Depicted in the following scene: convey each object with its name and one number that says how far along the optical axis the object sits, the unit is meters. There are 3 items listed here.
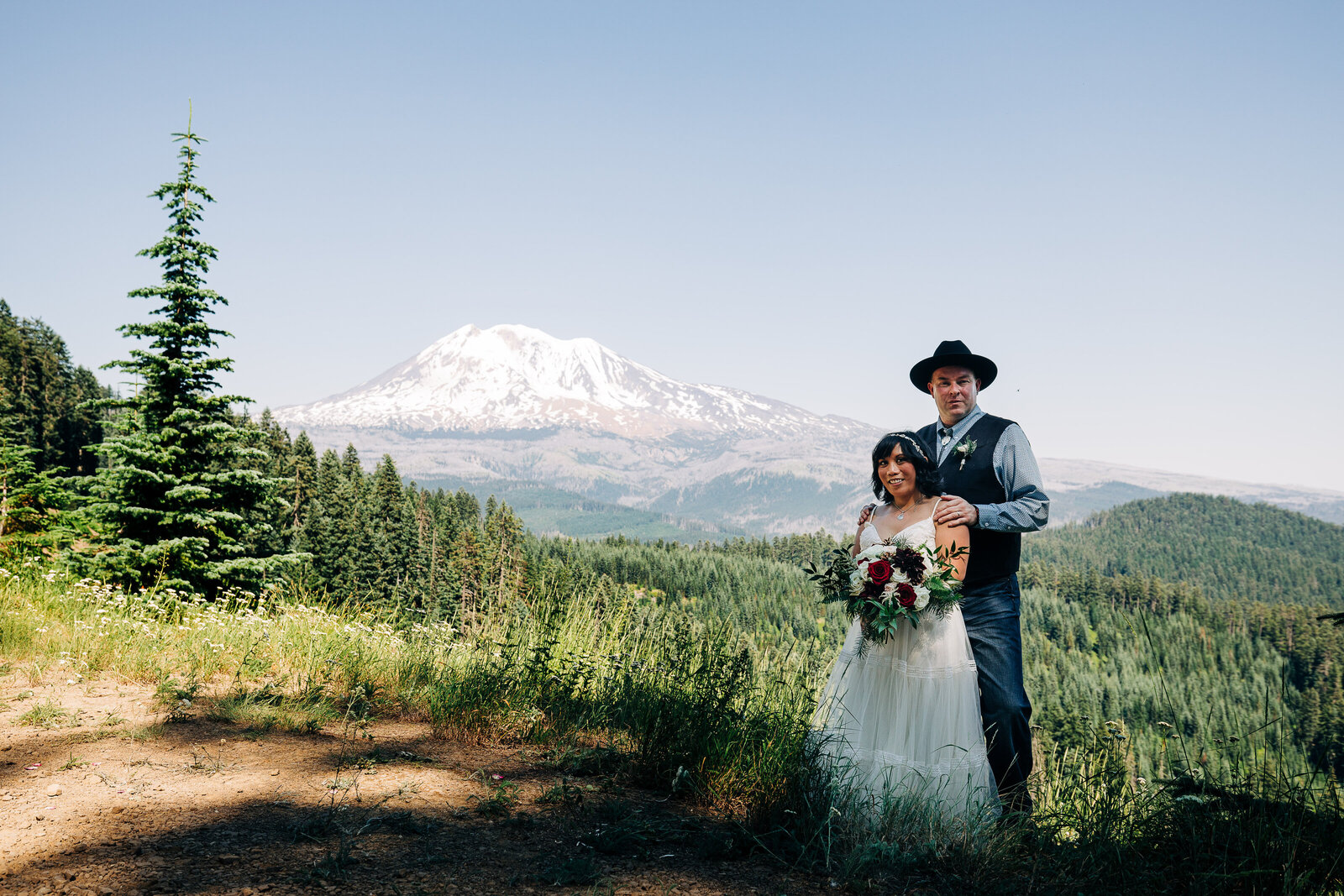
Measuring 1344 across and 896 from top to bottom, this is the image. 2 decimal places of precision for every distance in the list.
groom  3.96
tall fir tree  11.98
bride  3.65
